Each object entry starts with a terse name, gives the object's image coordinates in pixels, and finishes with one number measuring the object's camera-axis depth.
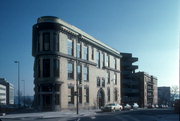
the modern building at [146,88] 118.25
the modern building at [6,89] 172.38
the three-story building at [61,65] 50.49
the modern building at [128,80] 105.50
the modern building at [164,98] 170.00
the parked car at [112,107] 50.09
